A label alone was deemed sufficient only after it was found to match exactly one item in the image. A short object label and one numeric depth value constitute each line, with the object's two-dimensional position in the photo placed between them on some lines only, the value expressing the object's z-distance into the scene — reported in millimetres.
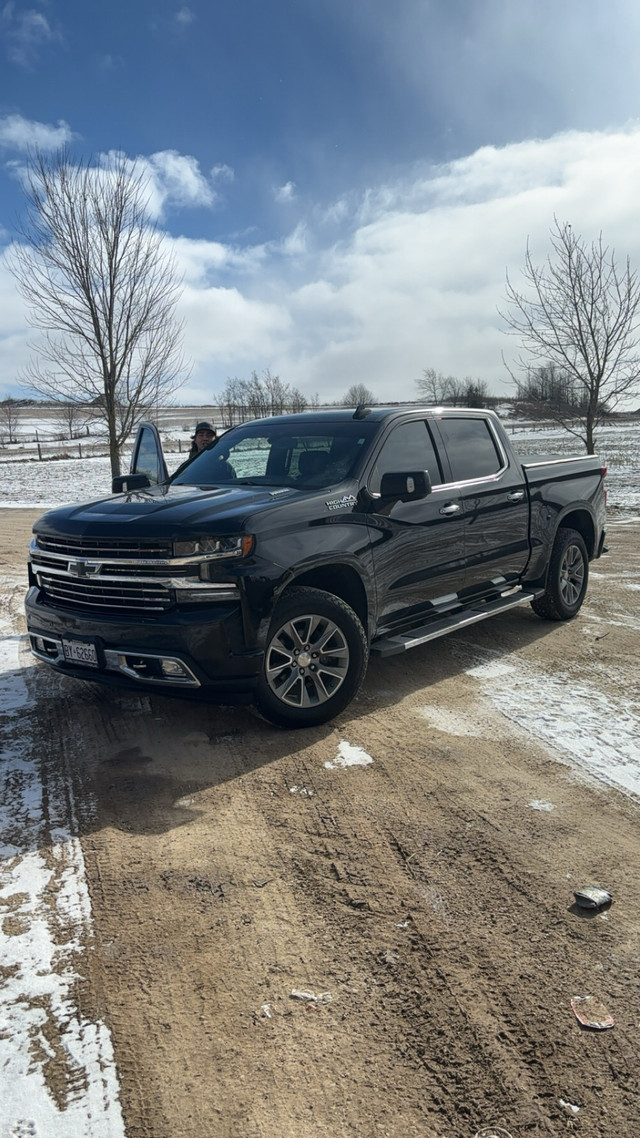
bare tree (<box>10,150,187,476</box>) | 12539
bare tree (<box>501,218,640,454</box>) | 14329
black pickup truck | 3859
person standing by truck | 8592
